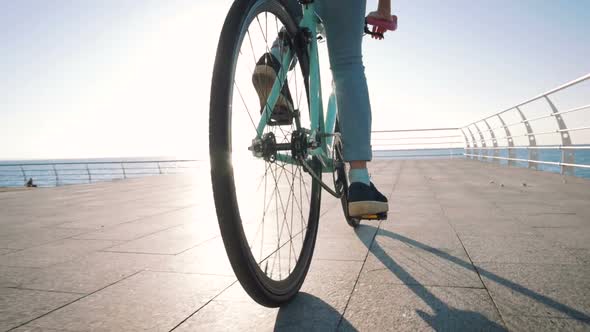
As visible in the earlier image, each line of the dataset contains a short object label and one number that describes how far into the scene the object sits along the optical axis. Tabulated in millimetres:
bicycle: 960
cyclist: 1460
